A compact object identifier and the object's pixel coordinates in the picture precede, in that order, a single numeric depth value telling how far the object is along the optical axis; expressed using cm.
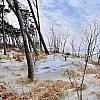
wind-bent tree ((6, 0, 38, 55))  1002
